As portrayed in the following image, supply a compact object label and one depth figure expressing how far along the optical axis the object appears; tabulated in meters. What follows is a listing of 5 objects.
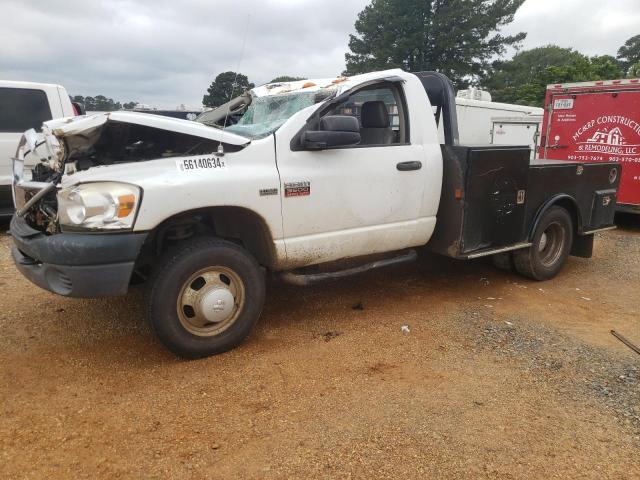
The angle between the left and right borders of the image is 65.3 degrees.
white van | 7.03
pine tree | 31.11
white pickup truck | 3.05
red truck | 8.47
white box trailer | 11.77
